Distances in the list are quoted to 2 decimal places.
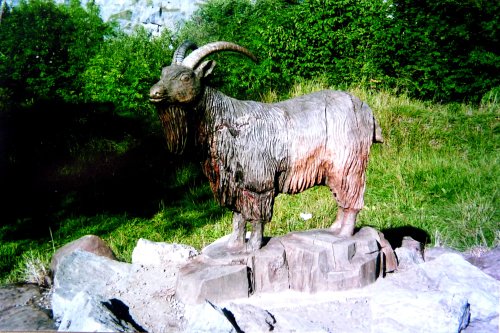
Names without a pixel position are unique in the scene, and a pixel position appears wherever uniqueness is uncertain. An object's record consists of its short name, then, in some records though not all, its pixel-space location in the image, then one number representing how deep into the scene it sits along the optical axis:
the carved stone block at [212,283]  3.52
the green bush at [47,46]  7.65
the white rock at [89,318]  2.96
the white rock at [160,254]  4.22
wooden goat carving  3.40
